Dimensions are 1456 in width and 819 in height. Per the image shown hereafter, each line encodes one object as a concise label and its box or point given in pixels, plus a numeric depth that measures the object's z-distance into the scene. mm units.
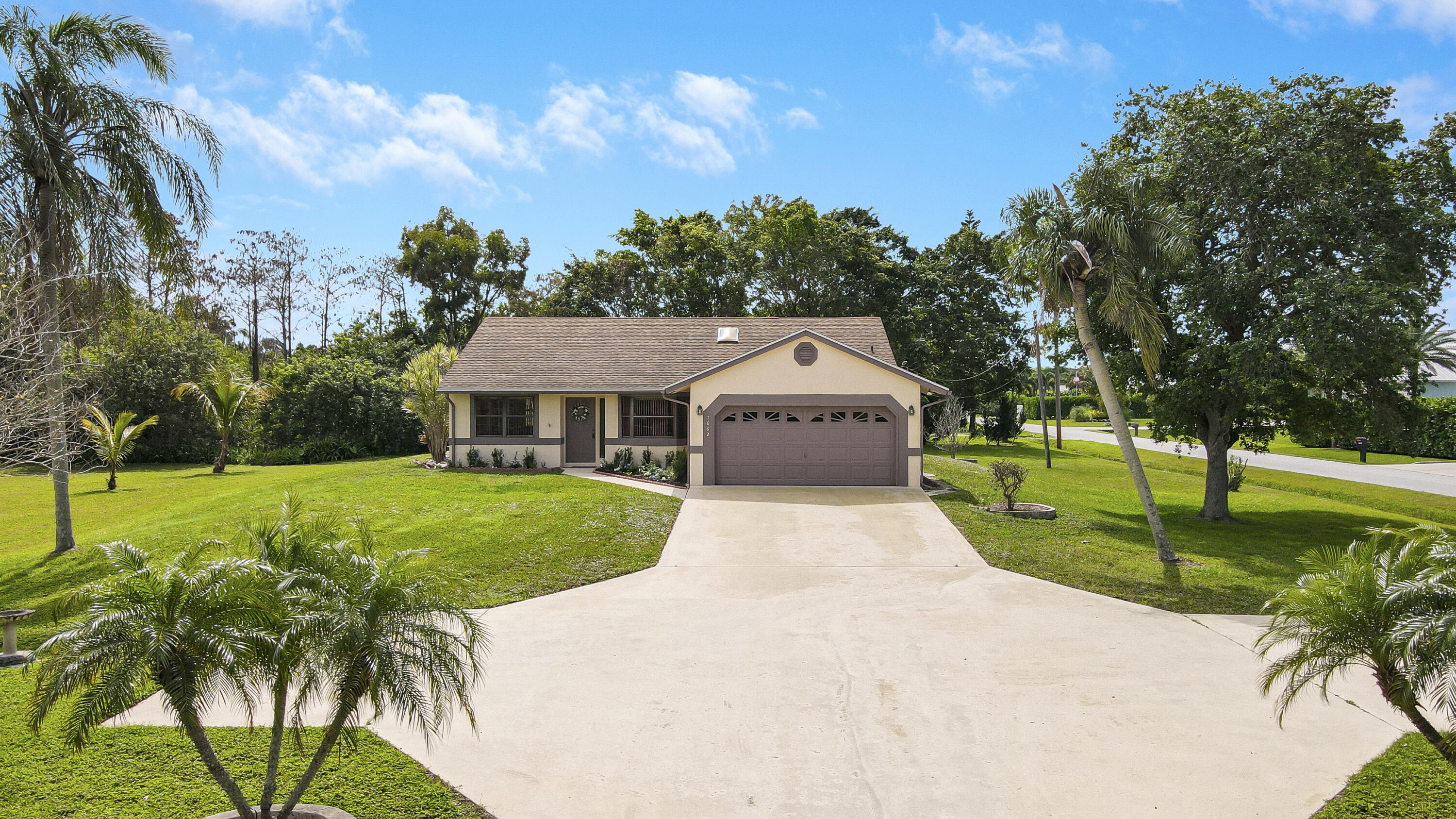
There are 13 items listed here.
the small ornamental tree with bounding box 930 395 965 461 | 30078
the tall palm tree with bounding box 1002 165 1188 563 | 12664
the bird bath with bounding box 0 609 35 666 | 7777
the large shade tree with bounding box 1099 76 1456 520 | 14227
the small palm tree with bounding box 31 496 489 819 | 3854
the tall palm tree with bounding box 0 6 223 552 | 11453
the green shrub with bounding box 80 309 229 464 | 27766
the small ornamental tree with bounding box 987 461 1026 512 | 16484
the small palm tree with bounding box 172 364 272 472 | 24266
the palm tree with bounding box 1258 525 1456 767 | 4277
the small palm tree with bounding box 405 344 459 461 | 25406
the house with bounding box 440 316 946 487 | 19188
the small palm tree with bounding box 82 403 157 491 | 19906
